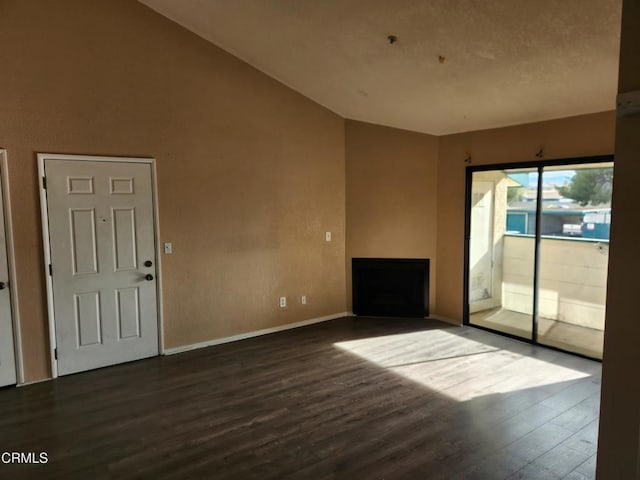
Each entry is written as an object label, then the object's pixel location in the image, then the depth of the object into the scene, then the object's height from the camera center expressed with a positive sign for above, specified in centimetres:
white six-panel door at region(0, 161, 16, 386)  364 -95
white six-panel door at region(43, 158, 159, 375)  390 -44
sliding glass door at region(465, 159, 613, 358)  432 -44
